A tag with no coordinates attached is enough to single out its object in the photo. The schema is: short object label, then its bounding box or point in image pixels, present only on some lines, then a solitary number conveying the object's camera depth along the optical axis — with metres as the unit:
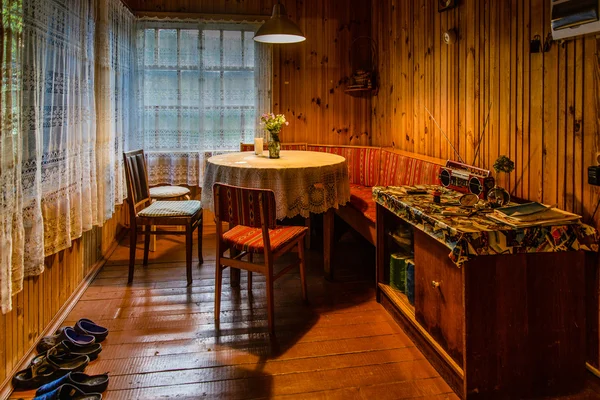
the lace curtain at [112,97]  3.47
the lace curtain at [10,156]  1.77
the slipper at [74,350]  2.27
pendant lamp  3.44
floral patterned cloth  1.81
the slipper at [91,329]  2.46
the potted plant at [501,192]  2.22
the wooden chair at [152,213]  3.38
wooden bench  3.34
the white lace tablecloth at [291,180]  3.02
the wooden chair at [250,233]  2.50
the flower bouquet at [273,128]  3.41
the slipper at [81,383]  1.96
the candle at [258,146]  3.70
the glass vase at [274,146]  3.48
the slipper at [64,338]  2.34
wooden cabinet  1.87
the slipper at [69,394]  1.88
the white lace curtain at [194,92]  4.84
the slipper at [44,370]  2.03
